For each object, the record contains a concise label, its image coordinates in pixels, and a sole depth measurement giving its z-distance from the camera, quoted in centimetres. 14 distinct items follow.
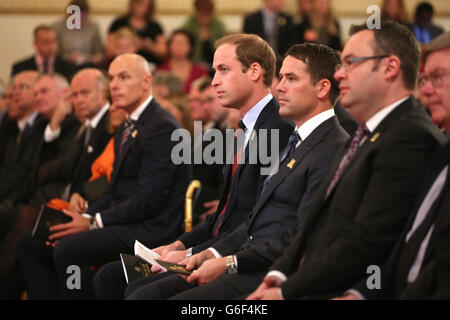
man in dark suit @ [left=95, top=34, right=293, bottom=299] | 681
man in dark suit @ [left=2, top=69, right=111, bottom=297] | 1005
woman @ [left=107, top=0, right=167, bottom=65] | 1616
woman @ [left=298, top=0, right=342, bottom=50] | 1562
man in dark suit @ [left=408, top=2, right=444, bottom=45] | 1550
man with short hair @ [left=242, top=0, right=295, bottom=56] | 1579
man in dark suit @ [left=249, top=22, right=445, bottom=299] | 461
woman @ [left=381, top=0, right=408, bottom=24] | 1537
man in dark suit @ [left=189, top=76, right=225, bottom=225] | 1011
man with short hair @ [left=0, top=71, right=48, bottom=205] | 1167
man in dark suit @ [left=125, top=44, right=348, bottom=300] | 582
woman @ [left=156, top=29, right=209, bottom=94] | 1571
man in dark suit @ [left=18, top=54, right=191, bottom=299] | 836
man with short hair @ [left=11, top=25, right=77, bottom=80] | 1543
